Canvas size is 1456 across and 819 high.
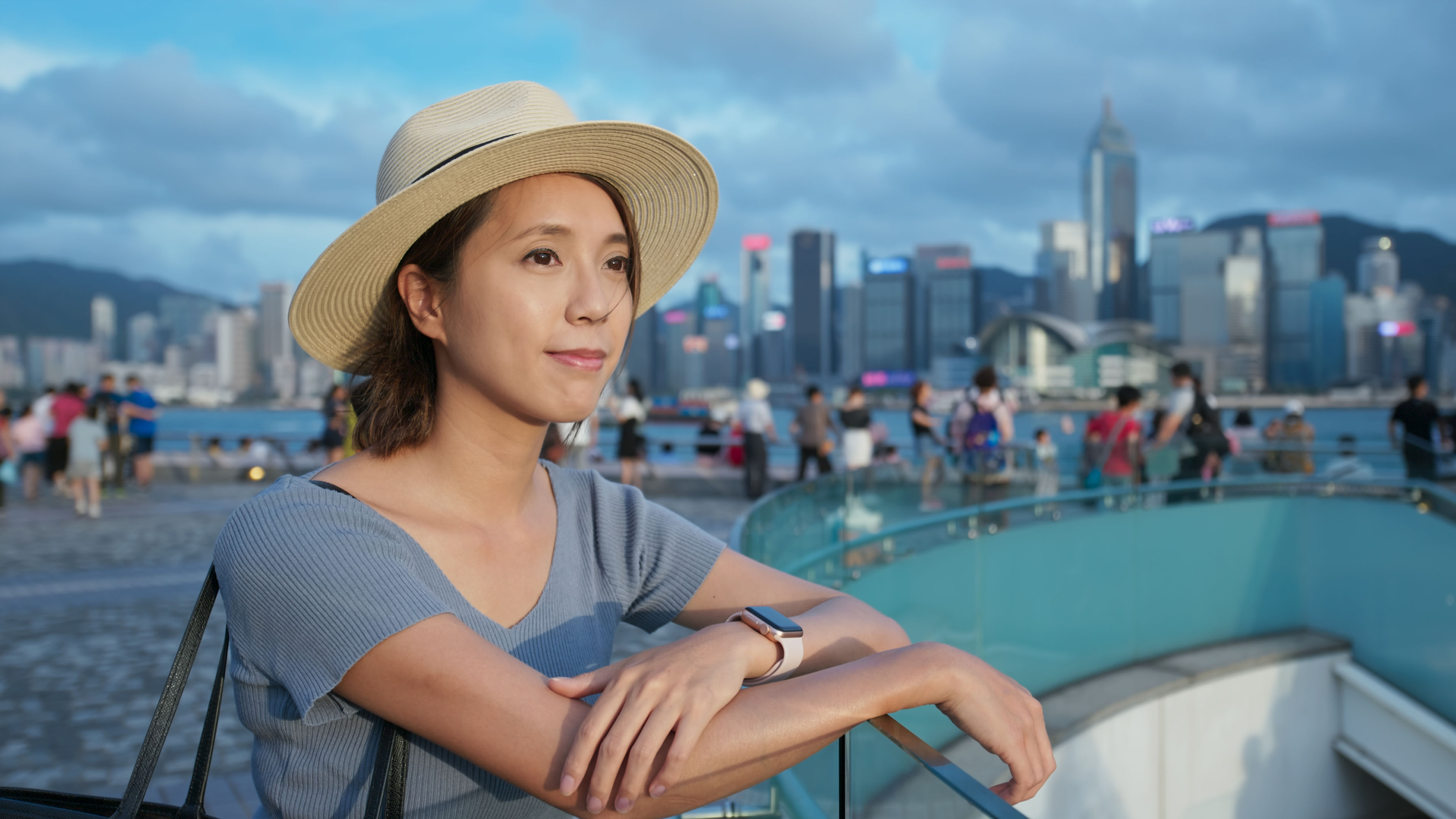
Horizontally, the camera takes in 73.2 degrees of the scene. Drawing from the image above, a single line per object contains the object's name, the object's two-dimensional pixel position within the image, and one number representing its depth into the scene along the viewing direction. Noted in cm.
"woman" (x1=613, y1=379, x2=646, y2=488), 1269
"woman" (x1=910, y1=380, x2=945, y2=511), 1120
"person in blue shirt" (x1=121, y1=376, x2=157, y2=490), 1402
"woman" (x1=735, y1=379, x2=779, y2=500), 1244
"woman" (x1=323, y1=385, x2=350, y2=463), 1161
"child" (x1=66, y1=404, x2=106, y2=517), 1140
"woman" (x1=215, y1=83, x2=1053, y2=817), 96
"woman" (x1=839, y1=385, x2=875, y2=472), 1153
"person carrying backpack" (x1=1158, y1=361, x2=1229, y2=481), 888
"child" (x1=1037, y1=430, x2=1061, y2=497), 861
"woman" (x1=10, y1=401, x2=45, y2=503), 1395
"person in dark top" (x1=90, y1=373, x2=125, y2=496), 1339
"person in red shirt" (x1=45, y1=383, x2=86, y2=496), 1344
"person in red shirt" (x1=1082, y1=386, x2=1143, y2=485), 854
